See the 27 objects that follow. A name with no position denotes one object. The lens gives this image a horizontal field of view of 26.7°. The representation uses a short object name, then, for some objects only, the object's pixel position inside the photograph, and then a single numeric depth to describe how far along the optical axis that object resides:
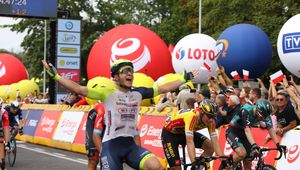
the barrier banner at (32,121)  23.25
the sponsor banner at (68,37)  30.23
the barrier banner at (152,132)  14.64
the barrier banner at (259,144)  10.99
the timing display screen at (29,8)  27.22
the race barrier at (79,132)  10.74
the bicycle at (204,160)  8.22
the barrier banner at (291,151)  10.41
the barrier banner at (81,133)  18.77
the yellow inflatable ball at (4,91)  35.50
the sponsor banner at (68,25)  30.14
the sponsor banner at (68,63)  30.16
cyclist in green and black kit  9.32
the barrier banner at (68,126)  19.56
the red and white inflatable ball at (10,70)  42.50
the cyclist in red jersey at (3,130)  12.53
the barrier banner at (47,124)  21.38
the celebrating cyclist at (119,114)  7.32
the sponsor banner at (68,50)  30.17
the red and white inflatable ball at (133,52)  26.30
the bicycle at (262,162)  9.38
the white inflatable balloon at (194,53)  24.09
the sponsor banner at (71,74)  30.12
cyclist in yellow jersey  8.61
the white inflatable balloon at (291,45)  17.42
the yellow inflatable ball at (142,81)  21.26
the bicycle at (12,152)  15.31
